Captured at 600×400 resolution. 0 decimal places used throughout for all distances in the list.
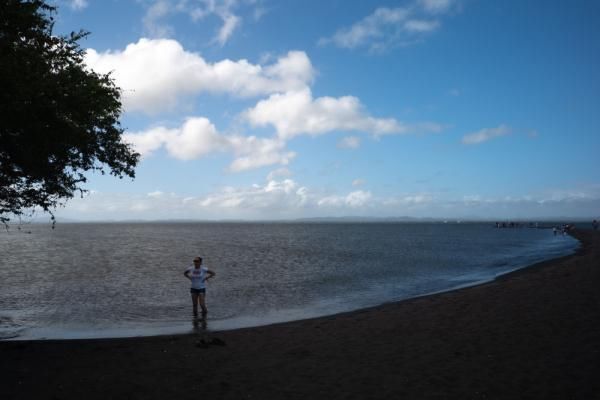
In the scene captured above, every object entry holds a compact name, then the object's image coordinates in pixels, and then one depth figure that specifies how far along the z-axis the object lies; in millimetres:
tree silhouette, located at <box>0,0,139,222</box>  9125
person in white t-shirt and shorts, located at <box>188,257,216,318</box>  17688
